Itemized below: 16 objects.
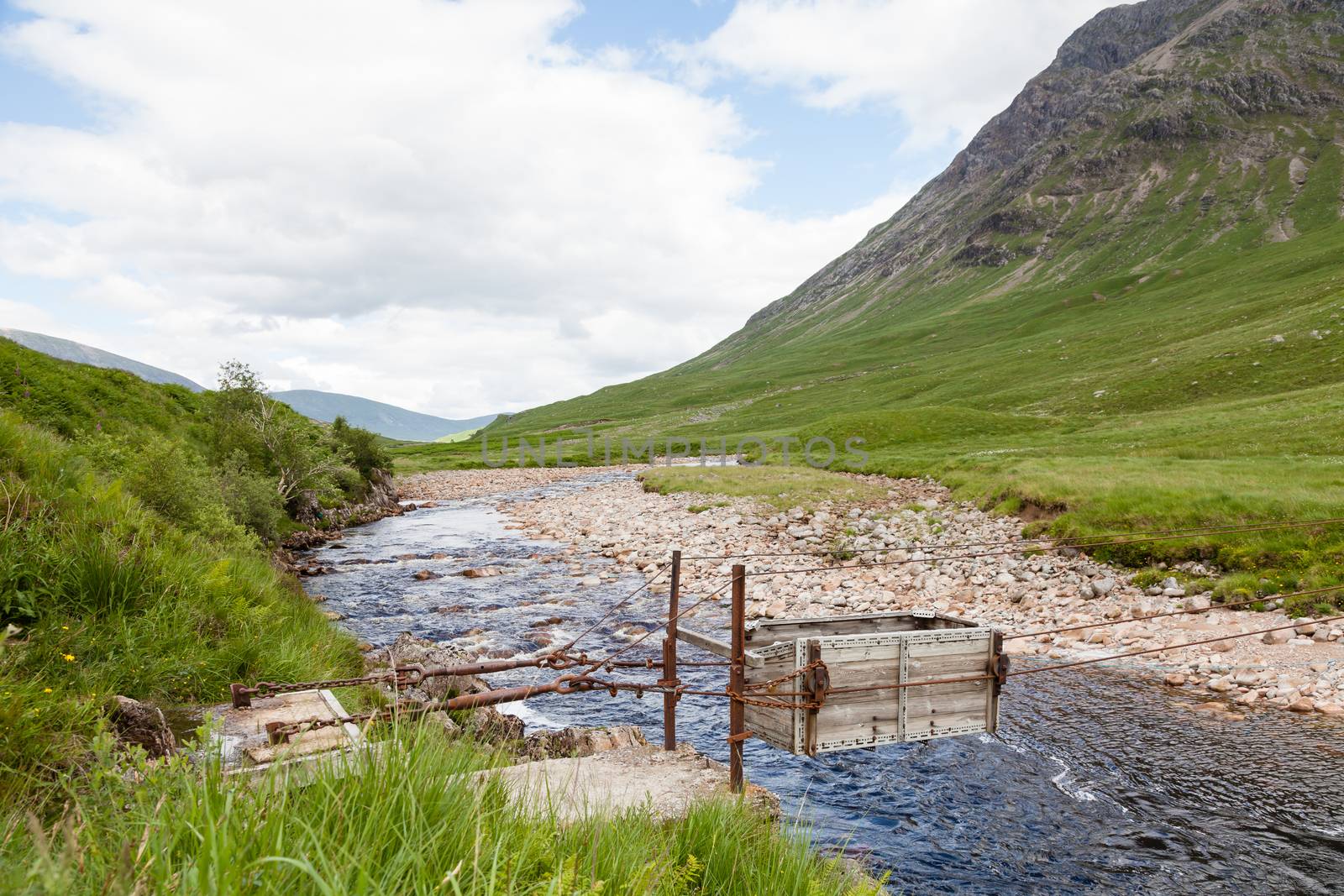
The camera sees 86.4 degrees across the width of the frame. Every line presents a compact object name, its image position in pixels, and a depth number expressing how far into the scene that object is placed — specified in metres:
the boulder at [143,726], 6.60
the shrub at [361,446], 52.25
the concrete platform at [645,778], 7.13
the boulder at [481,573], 27.36
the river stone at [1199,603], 17.89
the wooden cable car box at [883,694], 8.34
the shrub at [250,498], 26.31
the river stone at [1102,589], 19.69
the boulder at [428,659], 12.90
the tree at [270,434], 34.66
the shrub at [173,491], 17.03
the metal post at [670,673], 8.95
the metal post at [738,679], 8.06
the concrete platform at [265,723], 7.08
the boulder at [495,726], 10.97
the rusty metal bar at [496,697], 7.14
